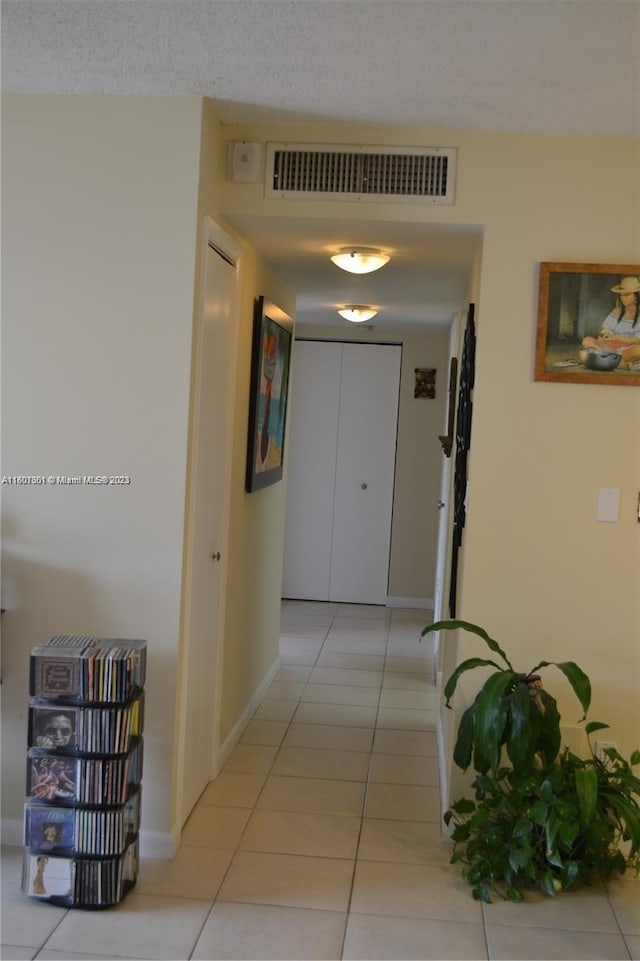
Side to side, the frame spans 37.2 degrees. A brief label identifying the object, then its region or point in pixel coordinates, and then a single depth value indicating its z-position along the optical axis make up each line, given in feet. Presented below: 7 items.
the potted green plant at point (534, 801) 9.50
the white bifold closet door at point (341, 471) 24.75
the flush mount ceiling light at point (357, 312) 19.25
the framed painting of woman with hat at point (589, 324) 10.57
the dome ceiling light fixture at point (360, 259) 12.69
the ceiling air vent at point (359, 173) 10.80
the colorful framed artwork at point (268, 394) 13.94
